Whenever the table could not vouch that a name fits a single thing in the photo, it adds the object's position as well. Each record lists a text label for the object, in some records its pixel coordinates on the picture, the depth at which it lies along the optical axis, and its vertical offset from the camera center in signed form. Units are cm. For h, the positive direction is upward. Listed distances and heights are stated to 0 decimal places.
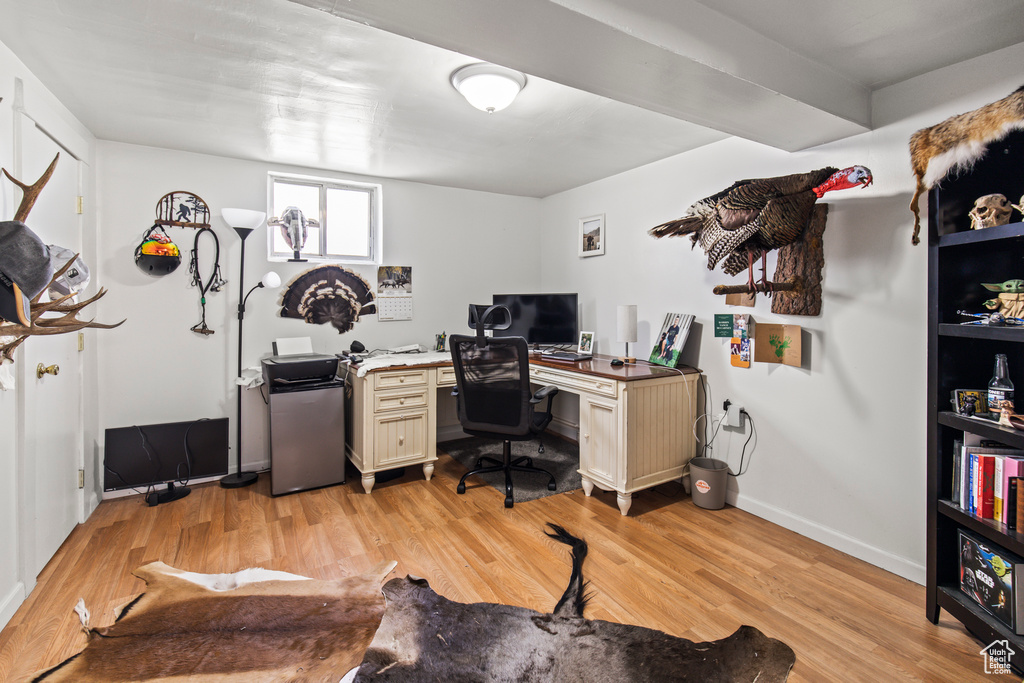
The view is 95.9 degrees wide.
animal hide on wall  154 +71
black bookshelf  177 +3
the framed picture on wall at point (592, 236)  391 +88
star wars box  154 -86
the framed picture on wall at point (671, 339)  312 -2
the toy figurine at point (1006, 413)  159 -26
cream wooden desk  279 -54
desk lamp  325 +9
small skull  164 +45
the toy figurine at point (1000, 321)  162 +6
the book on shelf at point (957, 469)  178 -51
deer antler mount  132 +4
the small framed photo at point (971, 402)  177 -25
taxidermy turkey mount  229 +57
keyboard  346 -15
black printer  306 -24
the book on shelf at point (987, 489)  167 -55
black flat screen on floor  301 -79
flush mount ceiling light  203 +114
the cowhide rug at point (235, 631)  161 -114
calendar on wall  396 +38
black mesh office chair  286 -35
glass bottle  171 -19
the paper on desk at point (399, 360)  315 -17
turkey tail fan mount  359 +31
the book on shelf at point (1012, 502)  159 -57
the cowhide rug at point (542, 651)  157 -114
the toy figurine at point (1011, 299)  161 +13
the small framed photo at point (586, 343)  379 -5
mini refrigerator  305 -70
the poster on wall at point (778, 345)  255 -4
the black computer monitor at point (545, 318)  396 +17
